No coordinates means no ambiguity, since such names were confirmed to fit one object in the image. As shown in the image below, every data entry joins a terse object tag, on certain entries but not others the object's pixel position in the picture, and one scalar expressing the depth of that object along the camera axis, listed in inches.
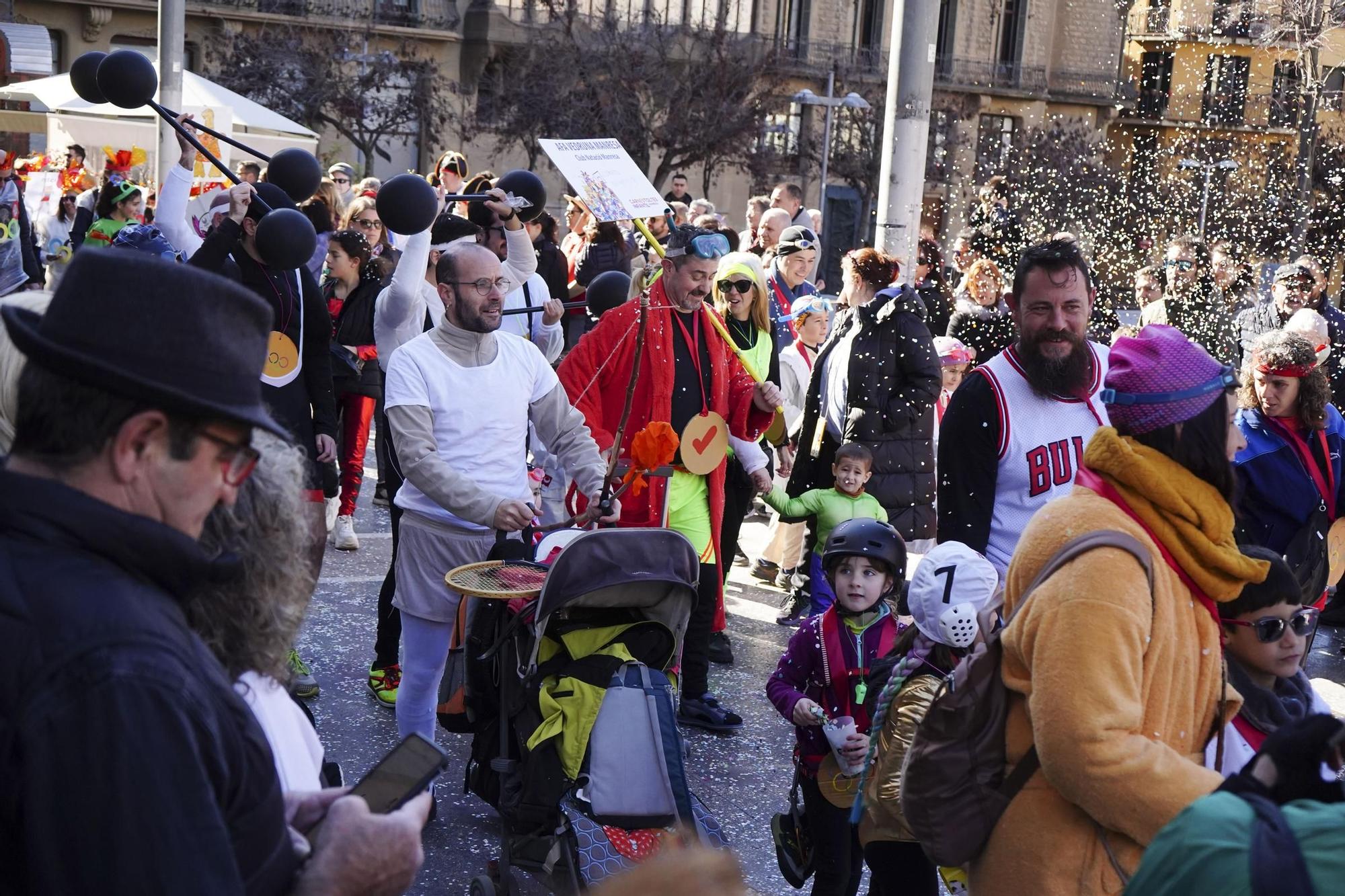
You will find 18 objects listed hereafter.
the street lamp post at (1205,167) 1366.9
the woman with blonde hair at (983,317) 385.1
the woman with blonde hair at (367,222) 387.5
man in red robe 237.6
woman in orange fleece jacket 93.0
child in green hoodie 286.2
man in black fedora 62.6
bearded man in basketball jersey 164.1
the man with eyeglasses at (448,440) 199.5
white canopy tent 641.0
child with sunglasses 112.7
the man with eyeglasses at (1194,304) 460.4
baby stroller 160.6
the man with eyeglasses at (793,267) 394.9
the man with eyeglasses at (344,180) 598.9
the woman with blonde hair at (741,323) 282.4
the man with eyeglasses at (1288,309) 402.6
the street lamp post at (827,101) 1128.8
